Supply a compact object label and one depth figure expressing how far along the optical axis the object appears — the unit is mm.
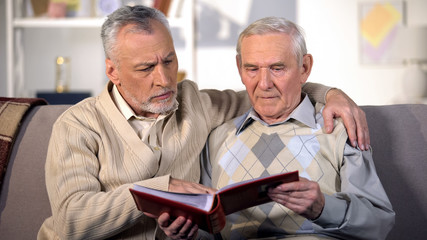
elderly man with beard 1800
